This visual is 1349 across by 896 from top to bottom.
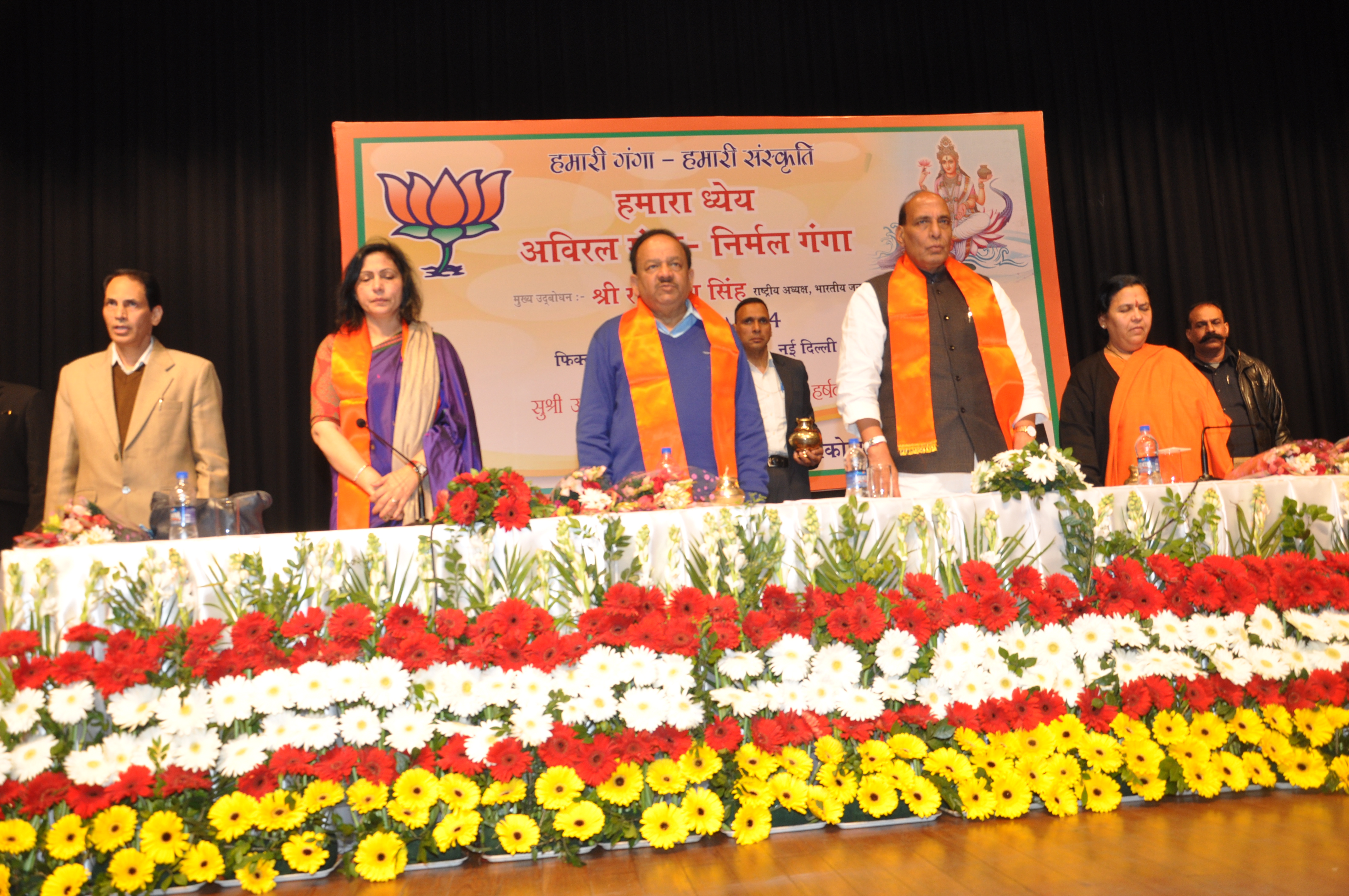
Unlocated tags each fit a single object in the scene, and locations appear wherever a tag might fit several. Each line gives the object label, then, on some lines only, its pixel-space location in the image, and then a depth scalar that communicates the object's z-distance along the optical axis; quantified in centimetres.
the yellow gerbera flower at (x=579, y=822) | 190
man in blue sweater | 305
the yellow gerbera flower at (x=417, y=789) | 190
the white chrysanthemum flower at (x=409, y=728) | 193
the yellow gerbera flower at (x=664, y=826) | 192
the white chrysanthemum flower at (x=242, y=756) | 189
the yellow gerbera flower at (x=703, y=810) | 195
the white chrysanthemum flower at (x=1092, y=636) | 214
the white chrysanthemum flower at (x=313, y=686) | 193
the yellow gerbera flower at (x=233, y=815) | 186
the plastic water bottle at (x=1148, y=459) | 262
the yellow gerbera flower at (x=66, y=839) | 181
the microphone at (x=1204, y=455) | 334
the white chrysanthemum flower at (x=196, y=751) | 188
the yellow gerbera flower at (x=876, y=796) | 202
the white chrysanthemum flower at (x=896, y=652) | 206
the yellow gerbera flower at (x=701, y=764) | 196
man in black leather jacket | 416
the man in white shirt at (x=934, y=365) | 302
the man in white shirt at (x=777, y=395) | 385
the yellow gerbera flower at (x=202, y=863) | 185
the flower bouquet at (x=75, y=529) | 211
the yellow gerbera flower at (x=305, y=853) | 187
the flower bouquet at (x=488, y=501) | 209
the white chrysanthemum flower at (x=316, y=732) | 193
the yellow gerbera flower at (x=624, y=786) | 192
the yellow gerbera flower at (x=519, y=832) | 192
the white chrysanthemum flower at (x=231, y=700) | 190
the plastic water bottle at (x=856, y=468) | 243
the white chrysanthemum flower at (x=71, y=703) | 187
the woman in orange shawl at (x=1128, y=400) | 338
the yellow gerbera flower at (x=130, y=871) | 183
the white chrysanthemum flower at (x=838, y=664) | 206
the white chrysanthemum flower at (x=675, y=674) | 199
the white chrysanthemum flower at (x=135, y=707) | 187
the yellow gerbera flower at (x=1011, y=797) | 202
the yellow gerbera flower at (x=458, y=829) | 189
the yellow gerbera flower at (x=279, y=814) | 186
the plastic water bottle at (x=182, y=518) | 223
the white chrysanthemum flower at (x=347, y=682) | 194
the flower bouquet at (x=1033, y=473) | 227
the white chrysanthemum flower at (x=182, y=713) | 189
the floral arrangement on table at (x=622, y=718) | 188
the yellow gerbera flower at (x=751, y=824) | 197
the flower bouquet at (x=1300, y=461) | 250
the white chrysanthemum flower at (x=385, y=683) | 195
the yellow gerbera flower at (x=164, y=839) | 184
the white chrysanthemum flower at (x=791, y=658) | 204
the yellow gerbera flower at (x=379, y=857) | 188
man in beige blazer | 312
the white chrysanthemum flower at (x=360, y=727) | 193
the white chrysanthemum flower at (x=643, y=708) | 197
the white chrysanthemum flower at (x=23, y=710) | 184
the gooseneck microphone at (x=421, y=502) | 269
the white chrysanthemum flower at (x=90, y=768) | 185
